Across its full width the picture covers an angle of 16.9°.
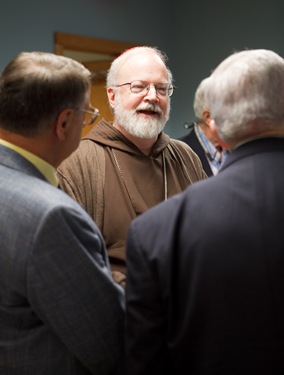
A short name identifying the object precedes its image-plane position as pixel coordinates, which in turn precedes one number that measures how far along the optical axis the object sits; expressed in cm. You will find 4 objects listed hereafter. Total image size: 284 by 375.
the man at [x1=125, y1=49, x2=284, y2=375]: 159
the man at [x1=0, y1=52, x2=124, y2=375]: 161
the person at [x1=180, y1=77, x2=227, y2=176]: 255
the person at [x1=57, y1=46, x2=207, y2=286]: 208
